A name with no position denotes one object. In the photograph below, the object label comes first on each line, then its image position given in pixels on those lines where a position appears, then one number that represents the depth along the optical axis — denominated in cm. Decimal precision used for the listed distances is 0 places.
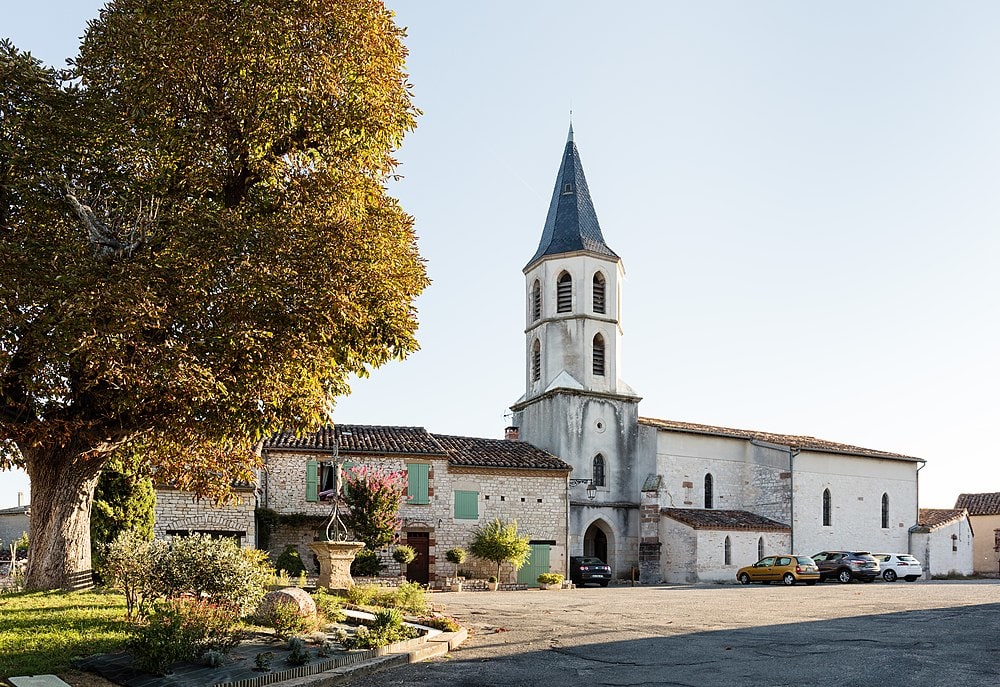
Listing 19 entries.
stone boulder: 1373
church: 4106
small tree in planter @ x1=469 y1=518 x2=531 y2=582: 3422
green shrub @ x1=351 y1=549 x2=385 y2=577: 3019
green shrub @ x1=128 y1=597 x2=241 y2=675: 1016
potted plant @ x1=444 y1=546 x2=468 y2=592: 3447
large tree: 1339
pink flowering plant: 3070
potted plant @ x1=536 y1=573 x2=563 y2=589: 3494
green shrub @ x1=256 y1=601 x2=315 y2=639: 1284
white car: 3919
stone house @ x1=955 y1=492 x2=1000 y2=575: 5338
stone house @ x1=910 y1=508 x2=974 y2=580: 4684
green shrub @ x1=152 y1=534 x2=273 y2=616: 1243
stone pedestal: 1959
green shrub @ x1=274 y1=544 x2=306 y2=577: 3041
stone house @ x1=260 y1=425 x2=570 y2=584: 3328
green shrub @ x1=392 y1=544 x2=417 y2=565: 3222
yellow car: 3600
